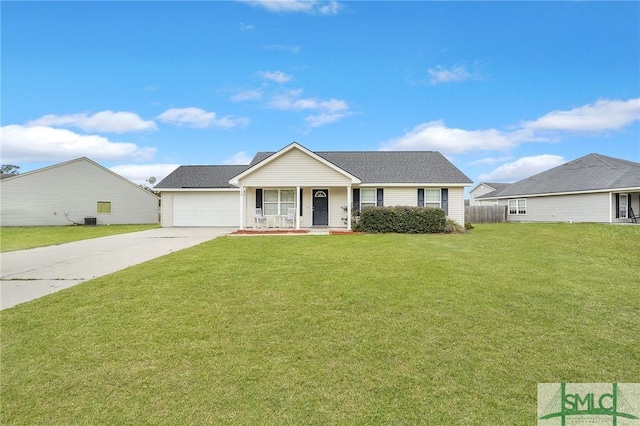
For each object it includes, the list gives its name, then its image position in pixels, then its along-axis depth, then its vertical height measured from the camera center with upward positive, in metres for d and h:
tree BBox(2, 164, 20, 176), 63.12 +9.57
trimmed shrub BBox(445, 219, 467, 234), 17.11 -0.91
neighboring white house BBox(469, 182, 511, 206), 50.98 +3.64
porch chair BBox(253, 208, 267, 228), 18.62 -0.35
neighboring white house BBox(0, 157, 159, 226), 26.28 +1.65
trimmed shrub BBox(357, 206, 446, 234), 16.45 -0.41
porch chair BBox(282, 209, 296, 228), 18.72 -0.30
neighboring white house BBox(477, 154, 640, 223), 23.66 +1.27
